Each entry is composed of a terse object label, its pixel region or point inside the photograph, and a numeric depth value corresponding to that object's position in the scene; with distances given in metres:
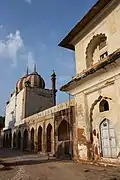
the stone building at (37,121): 15.80
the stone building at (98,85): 9.20
